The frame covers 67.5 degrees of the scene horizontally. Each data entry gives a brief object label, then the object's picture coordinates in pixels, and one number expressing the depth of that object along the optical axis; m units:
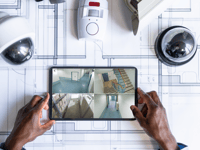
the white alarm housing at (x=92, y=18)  0.70
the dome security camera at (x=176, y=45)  0.70
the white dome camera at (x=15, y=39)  0.56
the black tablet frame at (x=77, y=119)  0.77
